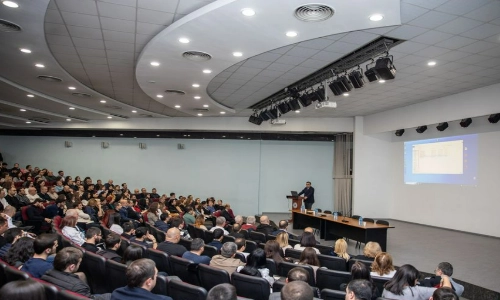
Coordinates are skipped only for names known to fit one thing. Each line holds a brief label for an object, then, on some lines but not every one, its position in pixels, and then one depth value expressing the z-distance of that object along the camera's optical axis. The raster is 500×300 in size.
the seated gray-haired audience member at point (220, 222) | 7.49
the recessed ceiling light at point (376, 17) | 5.07
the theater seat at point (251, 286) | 3.33
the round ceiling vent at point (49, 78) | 9.04
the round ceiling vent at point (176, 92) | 9.95
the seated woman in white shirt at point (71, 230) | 5.47
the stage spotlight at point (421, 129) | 12.15
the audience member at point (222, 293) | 2.16
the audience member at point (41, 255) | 3.29
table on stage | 8.30
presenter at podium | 14.07
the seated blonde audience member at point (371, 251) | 5.04
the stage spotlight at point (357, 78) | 7.57
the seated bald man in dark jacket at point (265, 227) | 7.74
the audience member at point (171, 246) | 4.89
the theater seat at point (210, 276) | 3.64
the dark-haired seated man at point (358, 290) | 2.57
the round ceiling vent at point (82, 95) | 11.08
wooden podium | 13.18
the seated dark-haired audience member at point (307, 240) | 5.49
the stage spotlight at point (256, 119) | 12.93
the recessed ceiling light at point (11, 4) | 4.82
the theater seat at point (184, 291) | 2.82
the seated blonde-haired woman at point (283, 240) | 5.72
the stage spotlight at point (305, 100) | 9.49
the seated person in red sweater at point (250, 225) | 8.02
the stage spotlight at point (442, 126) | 11.32
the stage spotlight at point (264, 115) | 12.24
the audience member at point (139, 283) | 2.52
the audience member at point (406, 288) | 3.47
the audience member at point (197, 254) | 4.39
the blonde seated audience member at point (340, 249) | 5.34
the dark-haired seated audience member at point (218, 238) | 5.70
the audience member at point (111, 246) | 4.35
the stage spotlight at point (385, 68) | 6.57
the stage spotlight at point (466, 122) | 10.55
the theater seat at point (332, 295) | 3.08
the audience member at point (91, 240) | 4.63
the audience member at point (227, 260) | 4.13
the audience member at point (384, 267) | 4.18
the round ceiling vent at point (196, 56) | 6.71
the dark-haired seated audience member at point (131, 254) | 3.82
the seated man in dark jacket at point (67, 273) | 2.90
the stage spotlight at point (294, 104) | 10.02
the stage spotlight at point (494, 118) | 9.48
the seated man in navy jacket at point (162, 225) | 7.64
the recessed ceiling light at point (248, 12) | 4.82
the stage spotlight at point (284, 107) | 10.68
